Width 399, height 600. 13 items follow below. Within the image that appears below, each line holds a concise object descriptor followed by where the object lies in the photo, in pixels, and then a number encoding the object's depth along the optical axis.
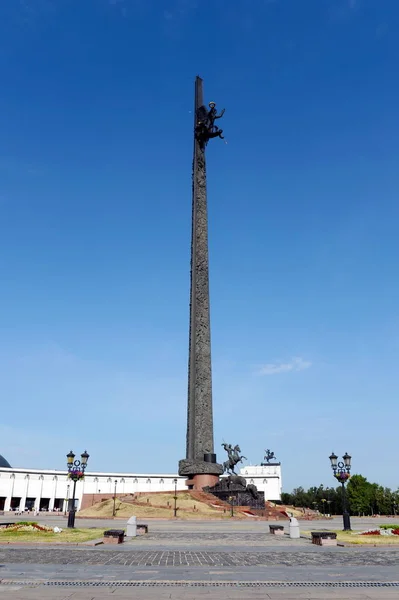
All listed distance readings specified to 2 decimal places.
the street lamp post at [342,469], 23.11
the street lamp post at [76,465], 23.64
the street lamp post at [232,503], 35.49
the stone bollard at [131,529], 19.25
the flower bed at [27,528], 20.06
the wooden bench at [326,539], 16.48
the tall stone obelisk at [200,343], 46.94
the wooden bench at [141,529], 20.62
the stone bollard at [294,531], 19.38
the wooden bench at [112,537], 16.22
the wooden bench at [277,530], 21.72
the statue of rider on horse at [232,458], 47.50
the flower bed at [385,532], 19.77
